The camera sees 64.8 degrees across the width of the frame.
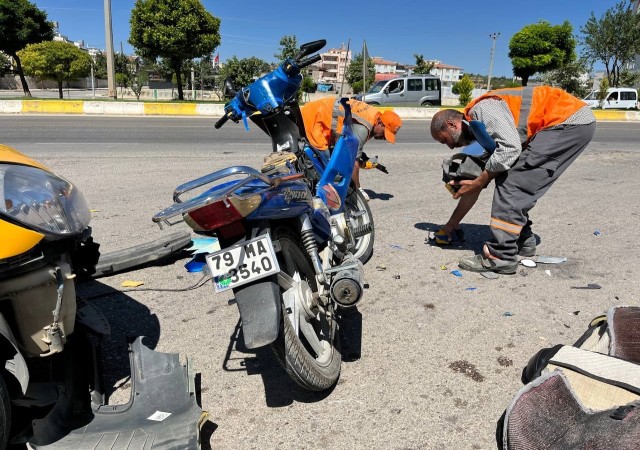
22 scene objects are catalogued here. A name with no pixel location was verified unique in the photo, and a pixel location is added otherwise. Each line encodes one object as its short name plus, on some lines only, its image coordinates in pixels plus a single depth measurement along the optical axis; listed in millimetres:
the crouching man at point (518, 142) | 4059
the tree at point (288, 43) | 46906
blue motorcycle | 2156
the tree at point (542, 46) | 41594
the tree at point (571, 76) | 44312
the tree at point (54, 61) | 31875
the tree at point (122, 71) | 53812
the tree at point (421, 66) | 67500
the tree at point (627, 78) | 43125
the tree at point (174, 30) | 26406
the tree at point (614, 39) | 39656
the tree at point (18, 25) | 28891
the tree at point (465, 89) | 30609
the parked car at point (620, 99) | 33312
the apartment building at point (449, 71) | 153250
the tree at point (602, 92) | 33178
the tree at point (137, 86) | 32894
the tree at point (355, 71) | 63591
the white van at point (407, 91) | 26094
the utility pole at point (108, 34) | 22016
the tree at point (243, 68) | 41819
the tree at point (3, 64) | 39009
